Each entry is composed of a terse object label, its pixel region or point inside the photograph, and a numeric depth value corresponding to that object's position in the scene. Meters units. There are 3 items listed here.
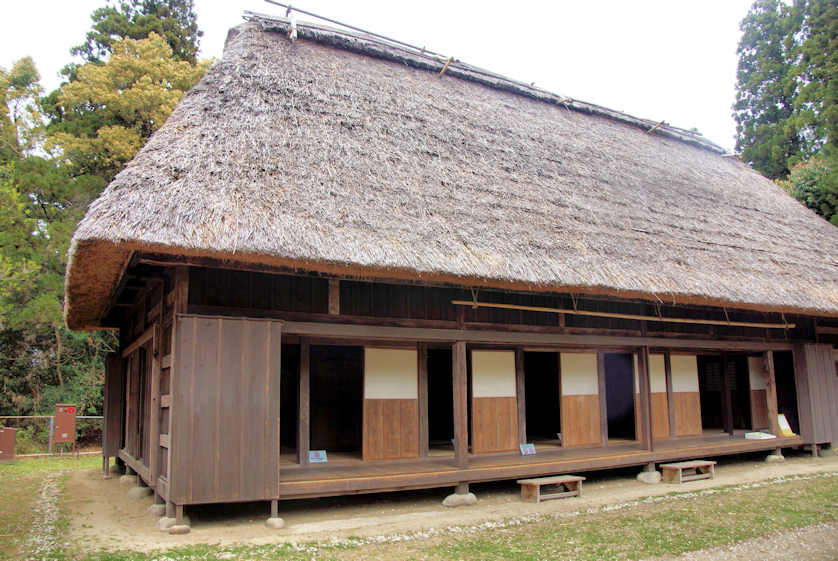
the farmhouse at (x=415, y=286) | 6.03
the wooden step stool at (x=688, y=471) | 8.73
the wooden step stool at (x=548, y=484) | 7.39
